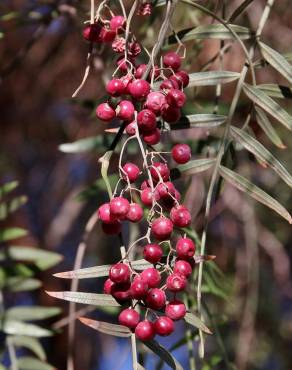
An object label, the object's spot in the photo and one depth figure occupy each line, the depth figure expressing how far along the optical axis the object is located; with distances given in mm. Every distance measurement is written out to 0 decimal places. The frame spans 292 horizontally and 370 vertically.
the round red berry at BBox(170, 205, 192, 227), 374
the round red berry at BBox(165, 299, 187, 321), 370
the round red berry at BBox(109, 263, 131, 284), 360
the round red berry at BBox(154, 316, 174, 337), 371
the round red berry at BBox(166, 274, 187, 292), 367
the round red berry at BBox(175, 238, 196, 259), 376
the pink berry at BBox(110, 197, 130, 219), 364
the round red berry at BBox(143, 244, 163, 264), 369
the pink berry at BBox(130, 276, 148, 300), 362
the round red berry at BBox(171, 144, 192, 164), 394
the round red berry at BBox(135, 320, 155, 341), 371
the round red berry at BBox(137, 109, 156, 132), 369
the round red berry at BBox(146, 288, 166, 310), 365
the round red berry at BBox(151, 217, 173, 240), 366
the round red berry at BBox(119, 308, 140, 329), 370
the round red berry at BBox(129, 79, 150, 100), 371
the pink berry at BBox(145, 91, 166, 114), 372
